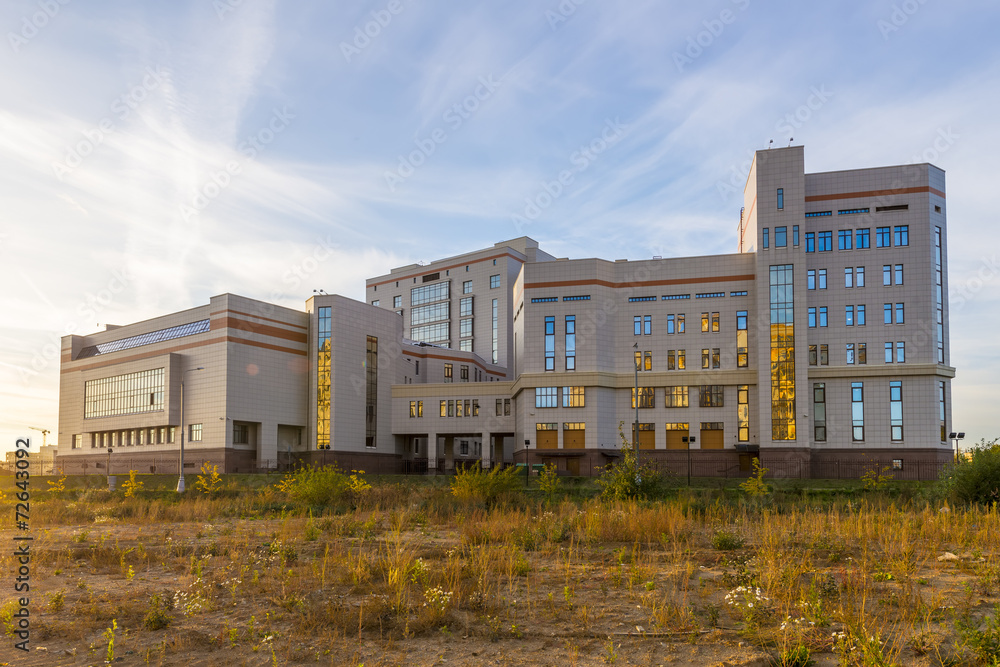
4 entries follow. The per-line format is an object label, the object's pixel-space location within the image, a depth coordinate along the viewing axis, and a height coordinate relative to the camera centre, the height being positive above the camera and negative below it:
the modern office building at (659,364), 59.75 +2.87
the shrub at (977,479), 22.27 -2.55
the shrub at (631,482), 23.59 -2.83
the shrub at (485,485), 24.06 -2.97
